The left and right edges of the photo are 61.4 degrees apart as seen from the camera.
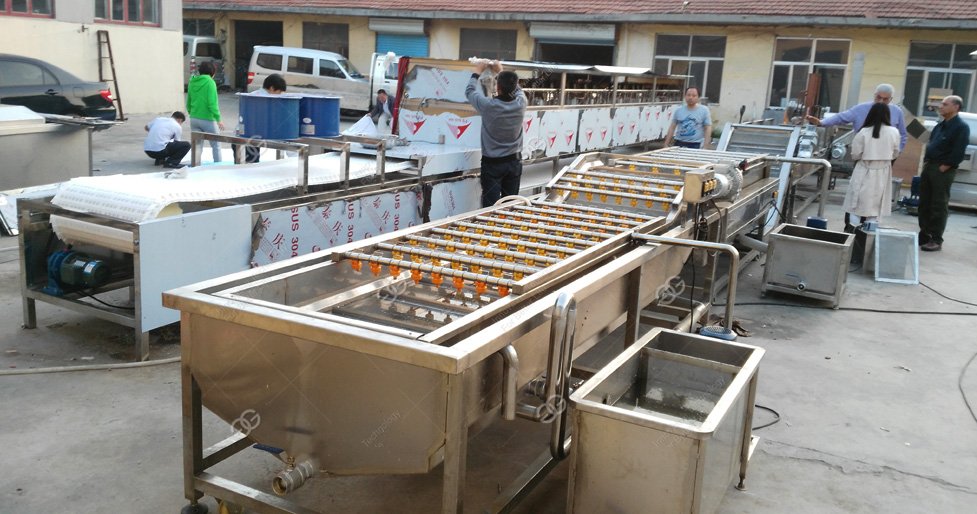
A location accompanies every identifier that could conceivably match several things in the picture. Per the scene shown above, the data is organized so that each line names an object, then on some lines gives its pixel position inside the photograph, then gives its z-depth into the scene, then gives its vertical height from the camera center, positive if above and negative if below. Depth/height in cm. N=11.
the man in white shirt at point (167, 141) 1059 -75
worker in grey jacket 653 -21
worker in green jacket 943 -18
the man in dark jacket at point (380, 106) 1163 -16
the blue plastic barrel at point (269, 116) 550 -18
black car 1088 -19
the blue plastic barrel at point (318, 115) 572 -17
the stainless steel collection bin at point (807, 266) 628 -111
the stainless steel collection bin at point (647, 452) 271 -114
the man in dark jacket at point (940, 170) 805 -41
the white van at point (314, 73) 1895 +42
